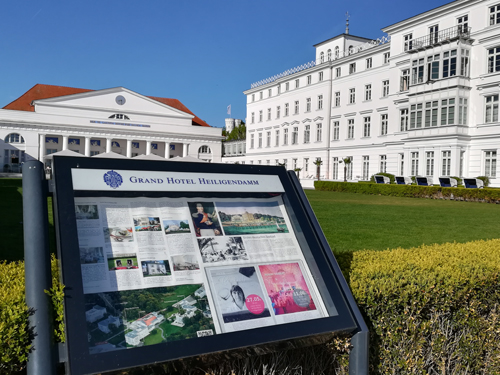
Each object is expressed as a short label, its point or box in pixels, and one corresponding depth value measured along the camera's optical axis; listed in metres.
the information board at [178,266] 2.02
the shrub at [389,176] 30.98
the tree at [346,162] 39.56
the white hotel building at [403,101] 28.02
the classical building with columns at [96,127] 48.28
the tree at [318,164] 42.66
